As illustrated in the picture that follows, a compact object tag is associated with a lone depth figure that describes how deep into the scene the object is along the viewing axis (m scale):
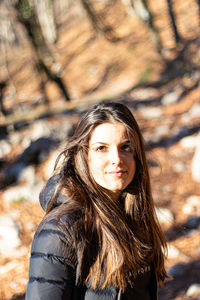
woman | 1.49
